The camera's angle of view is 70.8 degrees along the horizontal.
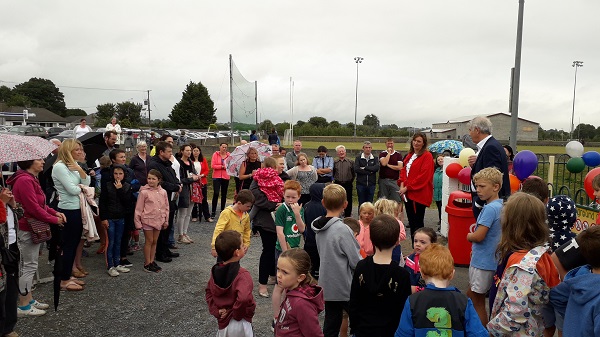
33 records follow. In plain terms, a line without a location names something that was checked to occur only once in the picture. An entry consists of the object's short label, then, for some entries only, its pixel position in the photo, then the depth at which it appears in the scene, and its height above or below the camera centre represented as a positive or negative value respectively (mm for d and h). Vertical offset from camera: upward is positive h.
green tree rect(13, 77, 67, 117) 95375 +7879
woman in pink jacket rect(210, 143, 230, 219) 9625 -980
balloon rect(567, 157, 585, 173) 8070 -481
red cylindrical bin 6055 -1261
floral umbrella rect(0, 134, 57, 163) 4074 -215
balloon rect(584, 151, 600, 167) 7957 -375
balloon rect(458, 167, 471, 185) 6770 -629
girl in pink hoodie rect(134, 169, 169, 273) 5898 -1164
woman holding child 5246 -1052
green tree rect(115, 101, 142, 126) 81500 +3930
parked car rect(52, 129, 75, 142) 28955 -405
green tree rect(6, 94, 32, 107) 84188 +5262
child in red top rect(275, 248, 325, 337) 2719 -1080
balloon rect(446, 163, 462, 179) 7258 -569
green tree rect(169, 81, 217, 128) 69188 +3926
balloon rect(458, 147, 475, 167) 7046 -322
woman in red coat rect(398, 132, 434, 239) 6488 -712
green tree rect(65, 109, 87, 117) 104912 +4184
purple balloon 6086 -376
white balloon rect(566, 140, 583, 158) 8273 -197
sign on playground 5500 -1046
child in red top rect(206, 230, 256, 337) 3086 -1165
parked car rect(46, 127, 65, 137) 39466 -167
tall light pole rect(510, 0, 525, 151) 9396 +1223
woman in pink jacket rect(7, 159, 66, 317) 4637 -1004
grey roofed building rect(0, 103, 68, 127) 74500 +2024
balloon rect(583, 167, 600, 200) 5627 -582
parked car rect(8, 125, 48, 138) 31797 -186
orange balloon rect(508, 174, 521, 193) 6103 -661
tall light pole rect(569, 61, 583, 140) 52431 +9389
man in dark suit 4410 -169
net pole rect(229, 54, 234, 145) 21912 +2389
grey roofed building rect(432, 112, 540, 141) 62188 +1232
